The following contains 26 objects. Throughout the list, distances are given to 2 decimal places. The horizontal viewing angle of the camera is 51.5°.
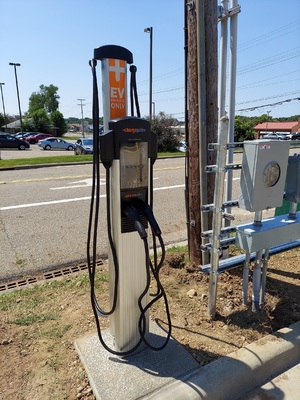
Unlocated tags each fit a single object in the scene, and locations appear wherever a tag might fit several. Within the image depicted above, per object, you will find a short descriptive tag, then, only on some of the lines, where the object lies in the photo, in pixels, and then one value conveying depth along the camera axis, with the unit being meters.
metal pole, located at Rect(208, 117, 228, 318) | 2.19
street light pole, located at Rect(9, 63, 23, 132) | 33.70
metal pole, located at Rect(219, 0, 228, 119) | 2.88
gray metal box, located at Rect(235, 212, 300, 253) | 2.30
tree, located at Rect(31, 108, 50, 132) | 55.84
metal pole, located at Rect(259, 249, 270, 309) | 2.62
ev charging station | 1.77
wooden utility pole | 2.70
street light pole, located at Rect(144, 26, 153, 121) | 20.66
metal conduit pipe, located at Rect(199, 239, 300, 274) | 2.55
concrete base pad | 1.86
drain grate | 3.39
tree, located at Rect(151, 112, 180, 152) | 21.89
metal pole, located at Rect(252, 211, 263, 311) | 2.59
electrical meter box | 2.14
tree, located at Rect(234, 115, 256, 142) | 35.72
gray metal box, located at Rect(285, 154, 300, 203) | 2.52
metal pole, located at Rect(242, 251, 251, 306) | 2.59
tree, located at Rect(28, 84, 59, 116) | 70.12
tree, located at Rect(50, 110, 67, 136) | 58.06
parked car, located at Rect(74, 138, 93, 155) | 21.73
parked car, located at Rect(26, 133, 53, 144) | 40.11
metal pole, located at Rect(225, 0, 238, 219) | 2.84
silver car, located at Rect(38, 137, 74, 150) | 30.39
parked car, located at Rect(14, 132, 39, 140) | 40.42
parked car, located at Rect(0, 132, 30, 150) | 27.66
